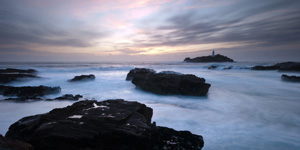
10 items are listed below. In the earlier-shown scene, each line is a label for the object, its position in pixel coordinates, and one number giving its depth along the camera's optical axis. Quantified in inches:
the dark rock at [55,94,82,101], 274.9
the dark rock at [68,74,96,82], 512.8
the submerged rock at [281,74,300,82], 507.4
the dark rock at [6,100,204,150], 84.9
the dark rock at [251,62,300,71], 876.6
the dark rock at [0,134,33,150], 66.3
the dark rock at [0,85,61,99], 295.5
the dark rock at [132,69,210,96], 319.3
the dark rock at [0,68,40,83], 450.3
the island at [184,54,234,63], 2874.0
